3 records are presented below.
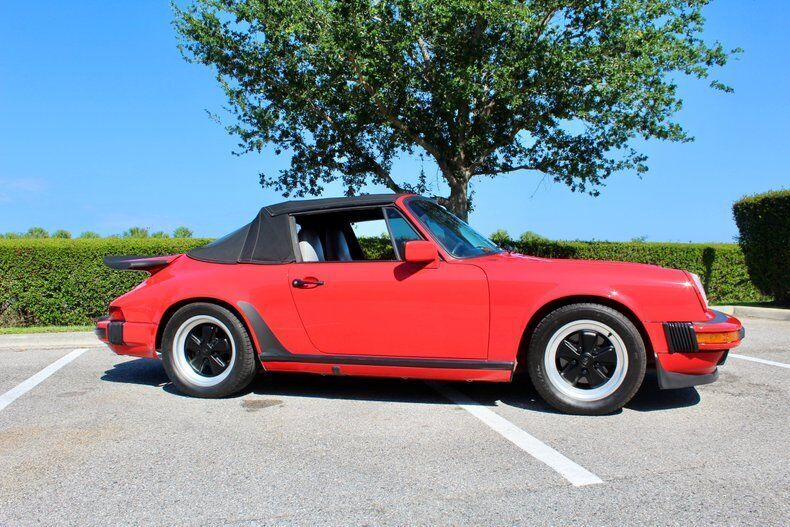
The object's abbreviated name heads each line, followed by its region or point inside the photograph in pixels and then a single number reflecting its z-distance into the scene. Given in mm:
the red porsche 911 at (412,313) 4219
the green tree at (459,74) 11625
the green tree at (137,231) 21333
